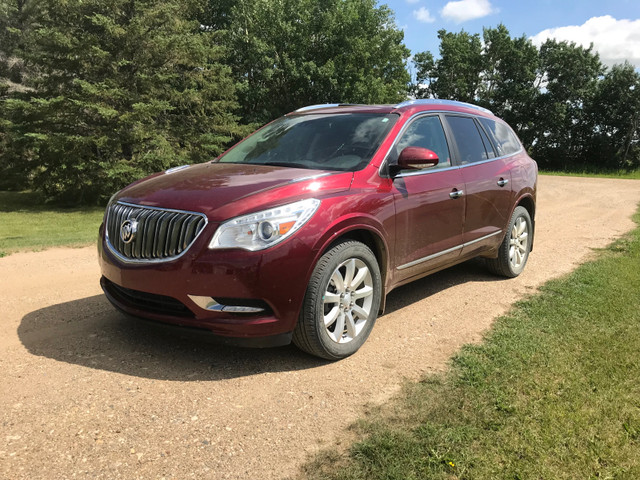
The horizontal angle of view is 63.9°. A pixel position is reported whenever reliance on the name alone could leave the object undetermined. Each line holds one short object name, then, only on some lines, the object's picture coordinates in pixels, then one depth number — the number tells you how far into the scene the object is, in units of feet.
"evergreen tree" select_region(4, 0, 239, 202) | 53.93
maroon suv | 10.73
